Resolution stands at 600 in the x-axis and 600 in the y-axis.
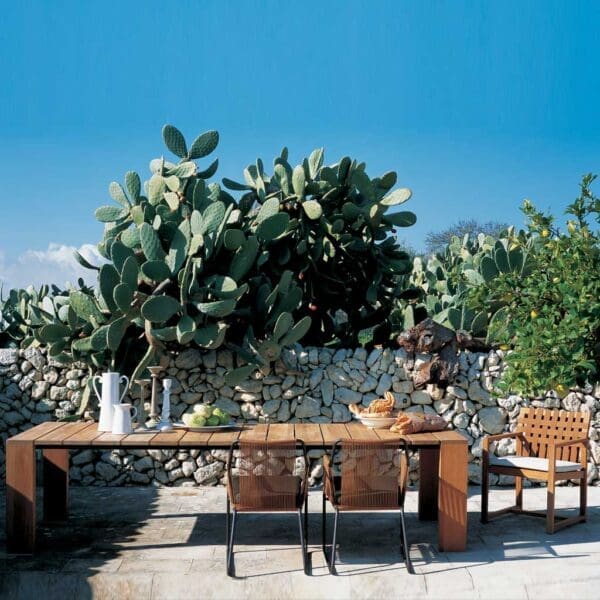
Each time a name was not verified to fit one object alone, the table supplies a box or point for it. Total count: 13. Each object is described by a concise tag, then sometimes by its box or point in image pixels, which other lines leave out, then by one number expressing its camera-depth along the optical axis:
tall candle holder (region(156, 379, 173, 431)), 5.96
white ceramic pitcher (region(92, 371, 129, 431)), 5.98
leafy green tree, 7.92
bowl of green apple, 5.99
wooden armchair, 6.43
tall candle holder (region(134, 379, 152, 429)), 5.98
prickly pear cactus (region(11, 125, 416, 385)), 7.92
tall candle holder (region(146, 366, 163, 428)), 6.03
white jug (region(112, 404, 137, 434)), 5.84
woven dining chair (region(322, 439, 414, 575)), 5.29
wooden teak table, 5.53
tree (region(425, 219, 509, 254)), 30.09
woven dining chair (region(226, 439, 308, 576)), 5.28
